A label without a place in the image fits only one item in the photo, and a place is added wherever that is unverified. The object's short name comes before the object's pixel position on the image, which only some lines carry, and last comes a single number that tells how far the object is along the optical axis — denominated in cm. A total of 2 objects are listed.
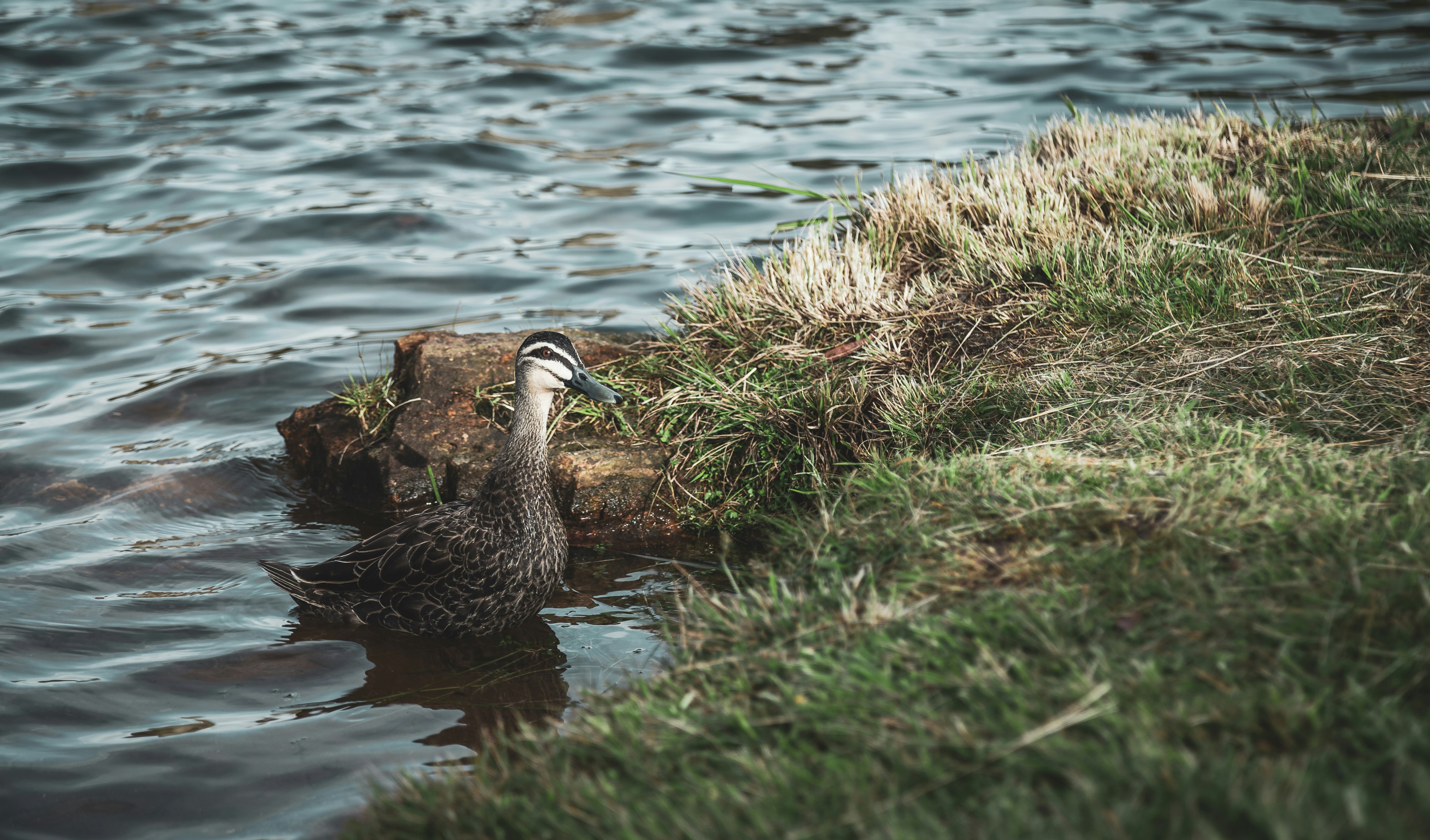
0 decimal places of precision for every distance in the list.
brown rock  613
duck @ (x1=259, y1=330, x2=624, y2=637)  528
